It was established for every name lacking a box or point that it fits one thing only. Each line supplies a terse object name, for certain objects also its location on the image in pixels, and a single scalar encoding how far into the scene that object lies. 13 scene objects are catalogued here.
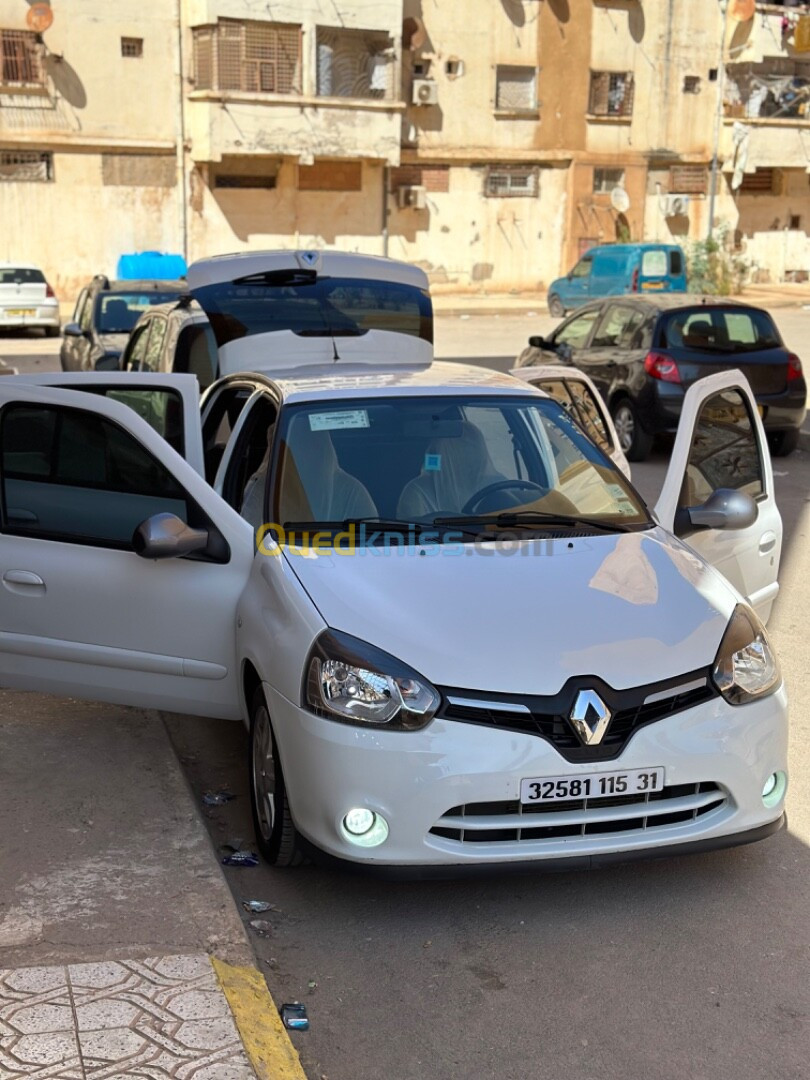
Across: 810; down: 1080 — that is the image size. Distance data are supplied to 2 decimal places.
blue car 30.30
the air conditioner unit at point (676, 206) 39.97
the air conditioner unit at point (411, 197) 35.94
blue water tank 28.12
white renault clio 4.07
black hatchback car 12.99
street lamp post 40.09
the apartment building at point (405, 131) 32.09
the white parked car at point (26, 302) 25.36
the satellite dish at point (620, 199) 38.75
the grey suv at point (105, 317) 15.51
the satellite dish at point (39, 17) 30.70
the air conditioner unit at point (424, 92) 35.50
